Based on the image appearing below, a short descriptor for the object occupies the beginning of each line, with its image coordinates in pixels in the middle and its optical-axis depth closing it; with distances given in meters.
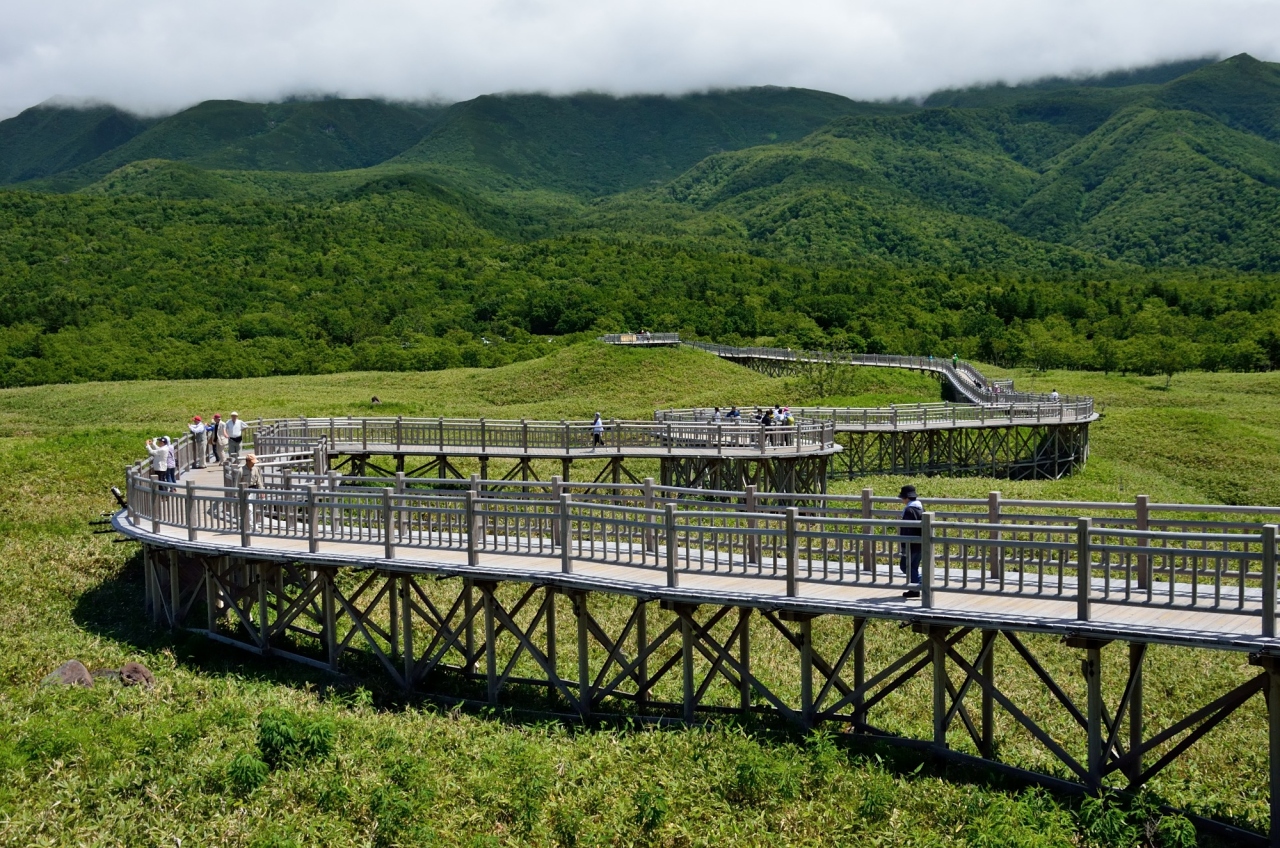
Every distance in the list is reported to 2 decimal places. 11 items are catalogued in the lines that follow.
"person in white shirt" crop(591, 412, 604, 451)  39.44
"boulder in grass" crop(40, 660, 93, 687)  19.53
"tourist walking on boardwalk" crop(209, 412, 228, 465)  34.72
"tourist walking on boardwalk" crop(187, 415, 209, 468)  33.69
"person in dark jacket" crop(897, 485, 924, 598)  16.31
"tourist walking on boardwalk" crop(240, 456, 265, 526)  24.86
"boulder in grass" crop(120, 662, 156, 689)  20.00
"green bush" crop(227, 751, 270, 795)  15.73
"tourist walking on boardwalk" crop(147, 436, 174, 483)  27.58
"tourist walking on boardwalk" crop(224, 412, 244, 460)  32.78
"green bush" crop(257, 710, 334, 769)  16.44
